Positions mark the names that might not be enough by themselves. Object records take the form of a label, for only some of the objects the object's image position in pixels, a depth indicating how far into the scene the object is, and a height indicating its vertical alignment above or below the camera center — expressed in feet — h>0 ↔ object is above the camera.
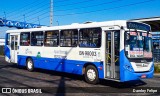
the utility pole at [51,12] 107.37 +12.41
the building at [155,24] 73.59 +5.67
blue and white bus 39.58 -0.94
